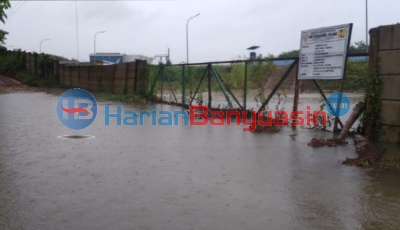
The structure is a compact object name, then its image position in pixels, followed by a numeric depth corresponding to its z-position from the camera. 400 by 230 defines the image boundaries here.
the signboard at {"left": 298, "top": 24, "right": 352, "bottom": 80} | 8.45
